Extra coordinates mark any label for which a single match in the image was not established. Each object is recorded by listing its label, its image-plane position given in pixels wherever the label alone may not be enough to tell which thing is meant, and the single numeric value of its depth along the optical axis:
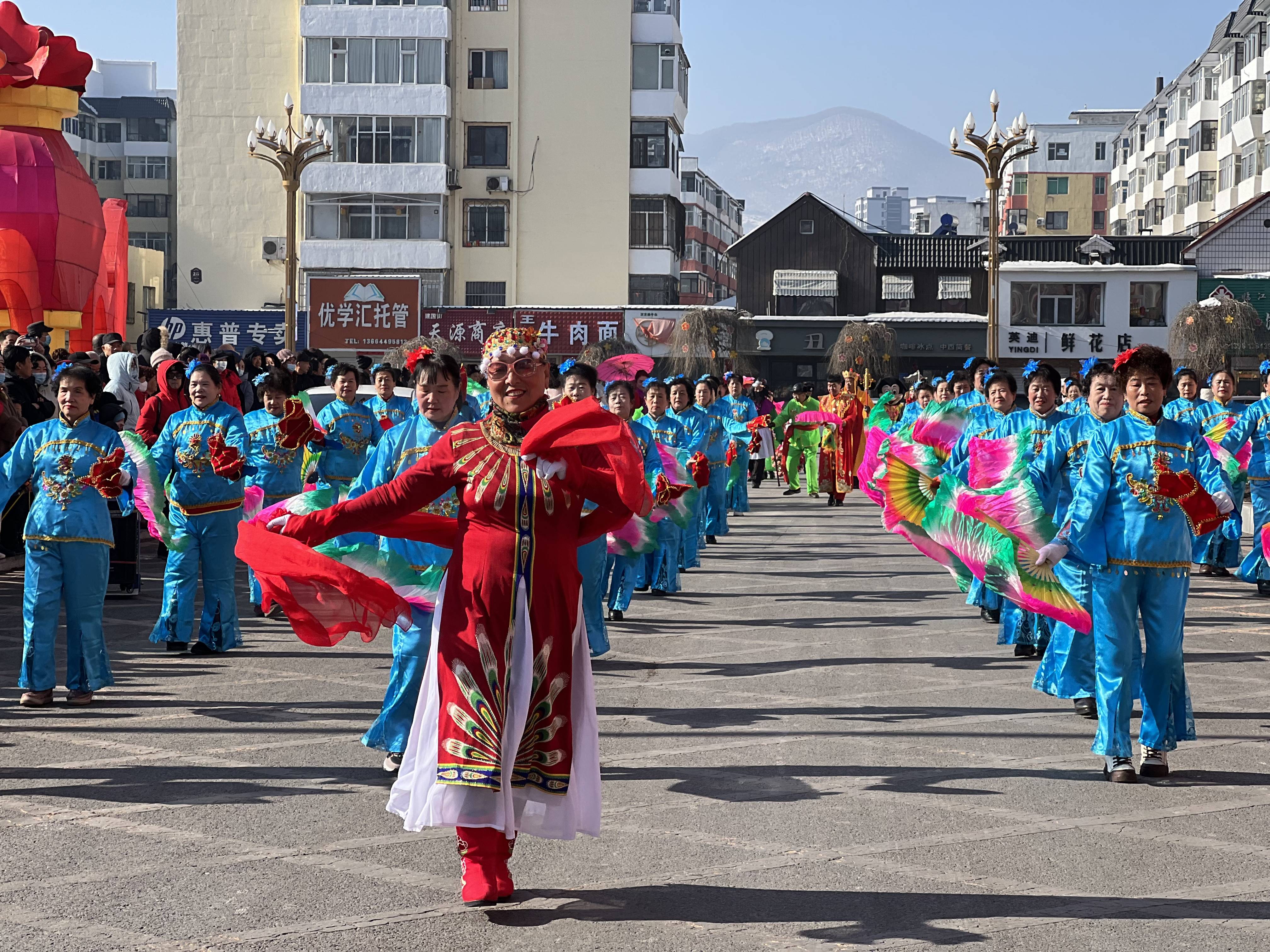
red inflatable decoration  23.39
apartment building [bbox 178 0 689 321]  44.16
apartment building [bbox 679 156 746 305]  80.00
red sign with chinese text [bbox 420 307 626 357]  42.88
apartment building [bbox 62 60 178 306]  69.31
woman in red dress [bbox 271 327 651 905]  4.66
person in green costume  25.64
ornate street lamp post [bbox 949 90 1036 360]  23.55
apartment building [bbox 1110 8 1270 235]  57.03
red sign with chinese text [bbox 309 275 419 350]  42.03
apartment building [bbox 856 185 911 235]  170.50
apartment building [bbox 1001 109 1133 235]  87.94
